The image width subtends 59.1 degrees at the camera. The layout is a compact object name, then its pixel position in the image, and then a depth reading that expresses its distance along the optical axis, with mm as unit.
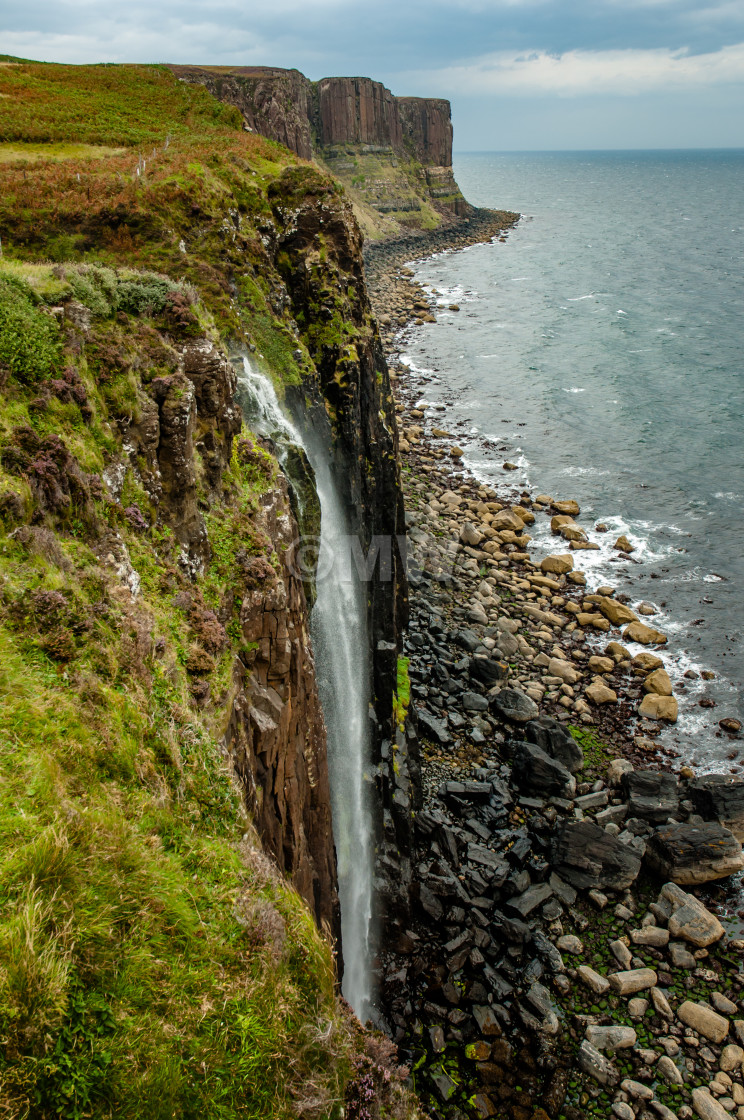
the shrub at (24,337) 10820
